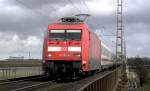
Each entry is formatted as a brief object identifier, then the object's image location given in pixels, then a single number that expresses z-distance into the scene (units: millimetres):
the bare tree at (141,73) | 111250
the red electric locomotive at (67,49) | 27250
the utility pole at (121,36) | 77269
